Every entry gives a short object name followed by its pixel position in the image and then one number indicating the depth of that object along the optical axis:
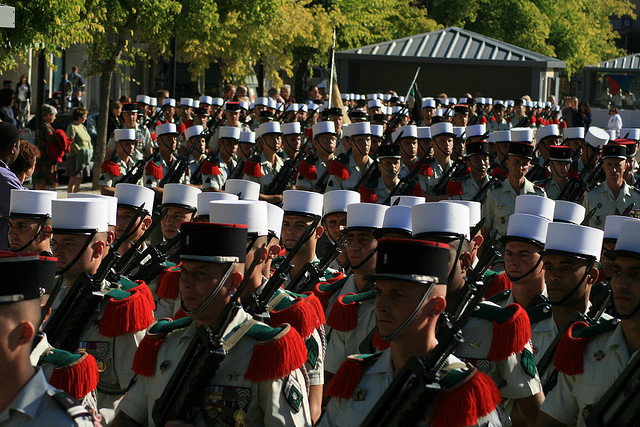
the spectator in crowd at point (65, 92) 30.23
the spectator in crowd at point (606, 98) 45.50
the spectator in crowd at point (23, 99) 29.51
